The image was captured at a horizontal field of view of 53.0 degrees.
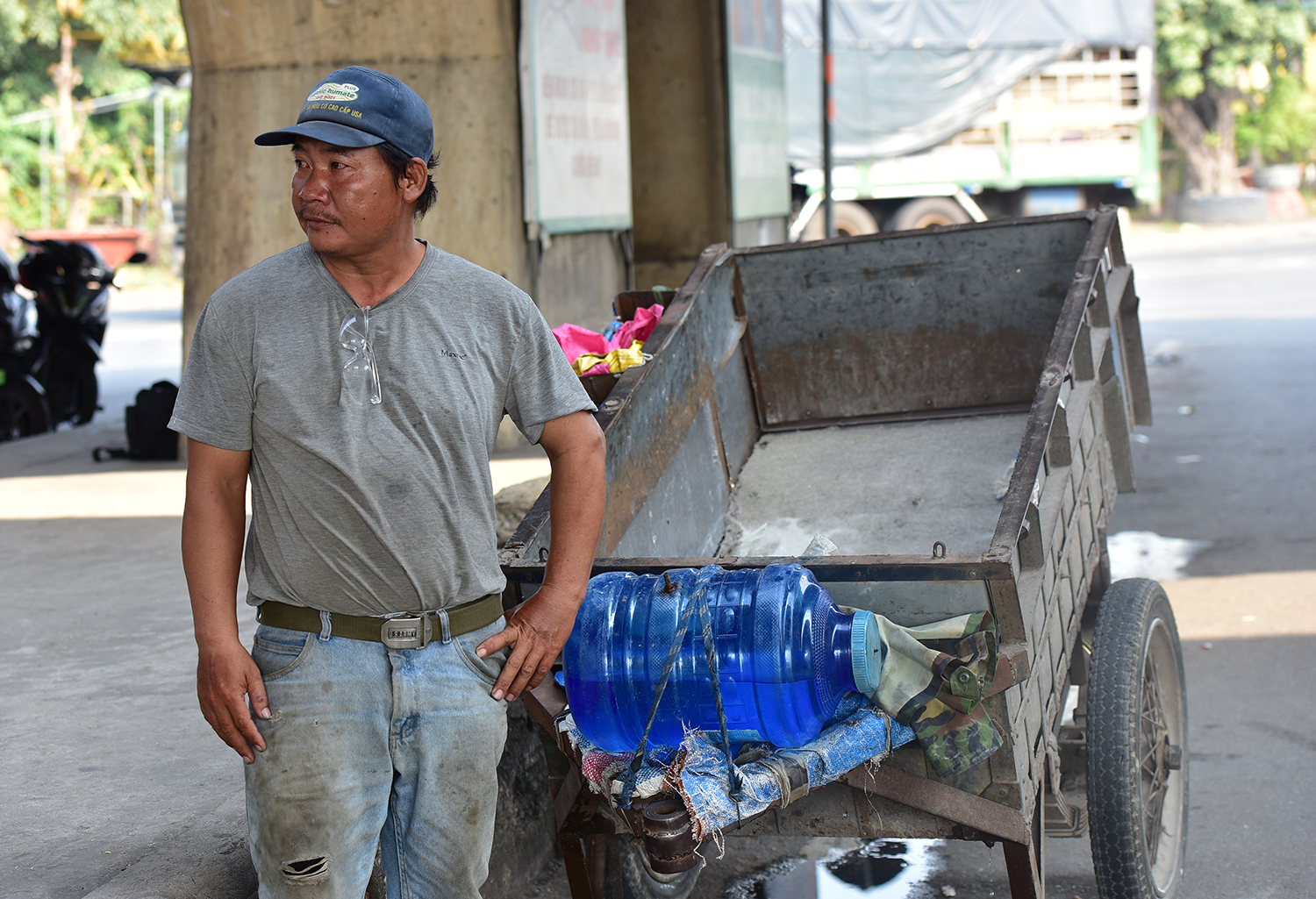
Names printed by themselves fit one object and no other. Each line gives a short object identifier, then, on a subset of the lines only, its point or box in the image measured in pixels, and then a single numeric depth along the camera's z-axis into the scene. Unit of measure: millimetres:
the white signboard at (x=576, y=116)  7496
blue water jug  2441
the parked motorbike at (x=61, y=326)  10078
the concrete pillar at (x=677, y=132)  10125
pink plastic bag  4312
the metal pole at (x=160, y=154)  26391
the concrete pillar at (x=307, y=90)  7234
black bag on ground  7867
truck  18031
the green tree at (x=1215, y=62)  28547
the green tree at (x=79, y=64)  25266
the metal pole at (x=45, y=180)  26328
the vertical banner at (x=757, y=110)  10344
